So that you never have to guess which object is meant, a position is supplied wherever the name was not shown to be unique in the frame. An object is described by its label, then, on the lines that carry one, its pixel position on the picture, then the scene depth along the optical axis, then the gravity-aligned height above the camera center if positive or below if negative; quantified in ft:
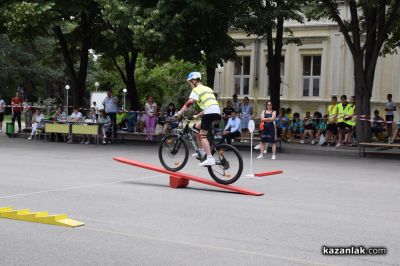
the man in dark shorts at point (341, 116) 72.69 +0.22
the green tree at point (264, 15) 69.72 +11.48
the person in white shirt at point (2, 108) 100.47 +0.36
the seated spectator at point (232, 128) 67.41 -1.41
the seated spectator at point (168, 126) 77.40 -1.49
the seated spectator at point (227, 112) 78.12 +0.43
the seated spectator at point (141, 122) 86.28 -1.19
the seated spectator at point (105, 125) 78.38 -1.61
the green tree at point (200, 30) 69.51 +9.85
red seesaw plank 35.88 -3.80
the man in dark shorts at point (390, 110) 90.53 +1.32
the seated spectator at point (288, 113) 84.07 +0.50
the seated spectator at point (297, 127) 81.56 -1.32
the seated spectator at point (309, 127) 80.48 -1.25
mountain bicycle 38.09 -2.60
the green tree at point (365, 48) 71.15 +8.19
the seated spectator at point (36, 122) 84.84 -1.48
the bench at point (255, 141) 71.86 -3.13
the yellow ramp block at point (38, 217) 26.40 -4.59
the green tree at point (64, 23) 75.00 +11.48
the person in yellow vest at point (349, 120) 72.23 -0.27
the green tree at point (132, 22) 69.00 +10.26
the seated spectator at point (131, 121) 88.53 -1.10
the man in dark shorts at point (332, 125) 73.97 -0.86
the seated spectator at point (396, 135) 74.00 -1.93
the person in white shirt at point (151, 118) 83.20 -0.59
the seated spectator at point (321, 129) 76.71 -1.46
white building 109.60 +8.42
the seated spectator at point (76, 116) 80.89 -0.53
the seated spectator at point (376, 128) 84.07 -1.23
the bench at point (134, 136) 82.34 -3.07
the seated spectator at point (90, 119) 79.32 -0.89
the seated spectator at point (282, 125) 79.87 -1.07
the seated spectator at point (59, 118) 83.15 -0.88
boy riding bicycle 38.78 +0.53
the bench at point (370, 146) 64.28 -2.79
